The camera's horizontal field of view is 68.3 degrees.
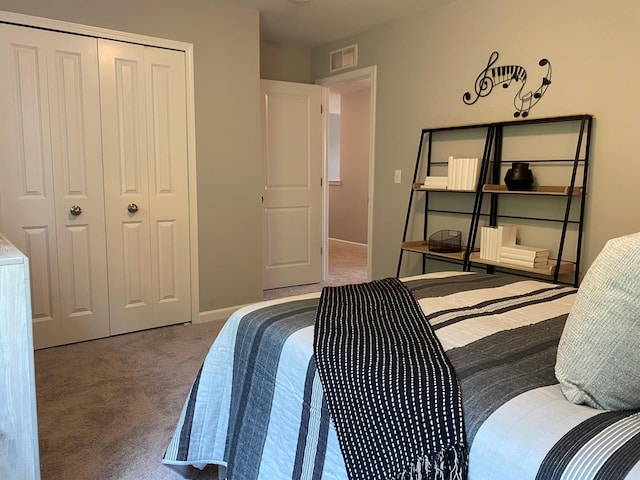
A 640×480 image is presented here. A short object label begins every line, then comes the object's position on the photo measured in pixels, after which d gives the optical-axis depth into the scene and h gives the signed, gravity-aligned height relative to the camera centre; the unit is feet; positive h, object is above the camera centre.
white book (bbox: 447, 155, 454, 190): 10.78 +0.16
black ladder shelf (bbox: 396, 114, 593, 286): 8.98 -0.21
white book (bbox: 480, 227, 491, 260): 10.05 -1.28
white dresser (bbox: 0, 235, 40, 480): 4.42 -1.89
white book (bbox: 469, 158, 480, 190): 10.34 +0.21
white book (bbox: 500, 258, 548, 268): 9.14 -1.56
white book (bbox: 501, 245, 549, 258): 9.15 -1.33
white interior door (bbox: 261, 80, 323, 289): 14.79 -0.07
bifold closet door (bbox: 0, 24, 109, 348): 9.34 +0.05
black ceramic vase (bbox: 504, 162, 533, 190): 9.61 +0.12
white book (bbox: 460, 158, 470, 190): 10.48 +0.16
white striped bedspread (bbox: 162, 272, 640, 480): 2.84 -1.55
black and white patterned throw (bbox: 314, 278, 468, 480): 3.17 -1.61
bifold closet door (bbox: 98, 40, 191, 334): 10.39 -0.09
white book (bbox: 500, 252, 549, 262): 9.16 -1.46
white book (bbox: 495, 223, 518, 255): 9.82 -1.12
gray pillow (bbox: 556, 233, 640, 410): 2.97 -0.98
